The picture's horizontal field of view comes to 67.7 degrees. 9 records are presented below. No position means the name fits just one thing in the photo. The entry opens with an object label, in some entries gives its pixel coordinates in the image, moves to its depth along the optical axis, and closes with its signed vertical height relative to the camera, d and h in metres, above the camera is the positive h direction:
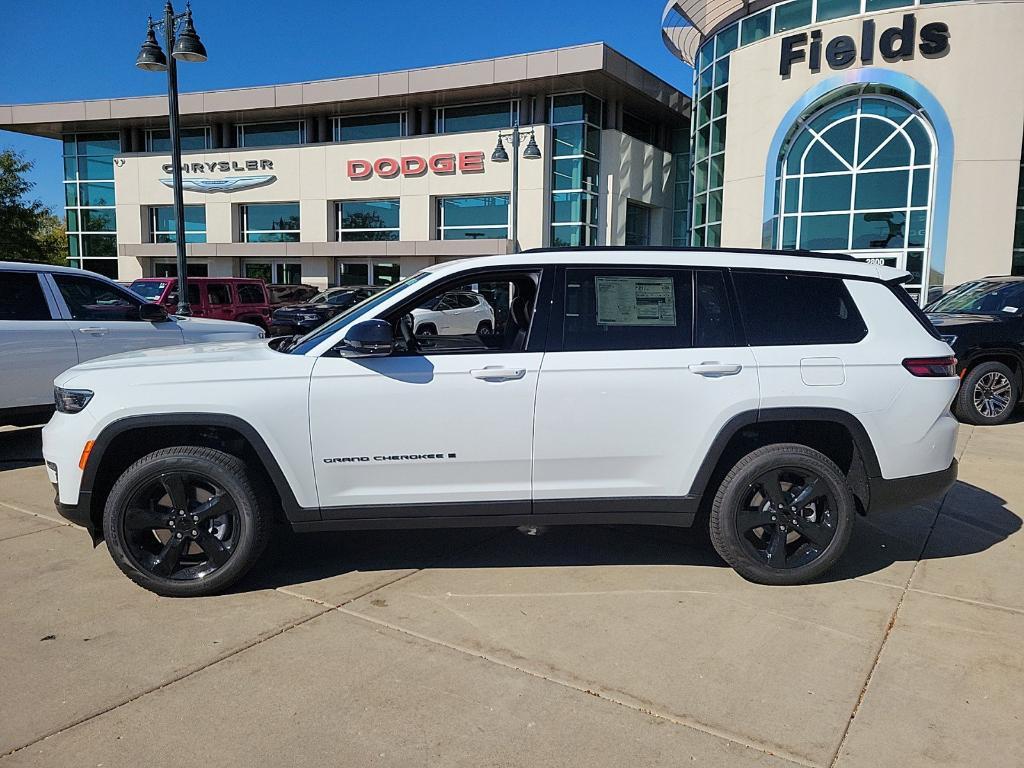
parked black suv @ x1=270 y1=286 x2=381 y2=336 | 18.38 -0.52
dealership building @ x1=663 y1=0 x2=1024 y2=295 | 19.58 +4.46
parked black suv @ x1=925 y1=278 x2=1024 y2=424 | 8.91 -0.68
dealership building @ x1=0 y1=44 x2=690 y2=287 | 31.00 +5.44
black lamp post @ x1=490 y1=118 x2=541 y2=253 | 22.81 +4.25
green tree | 31.94 +3.06
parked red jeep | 17.30 -0.18
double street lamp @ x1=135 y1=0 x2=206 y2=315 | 12.08 +3.70
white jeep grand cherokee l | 3.79 -0.64
